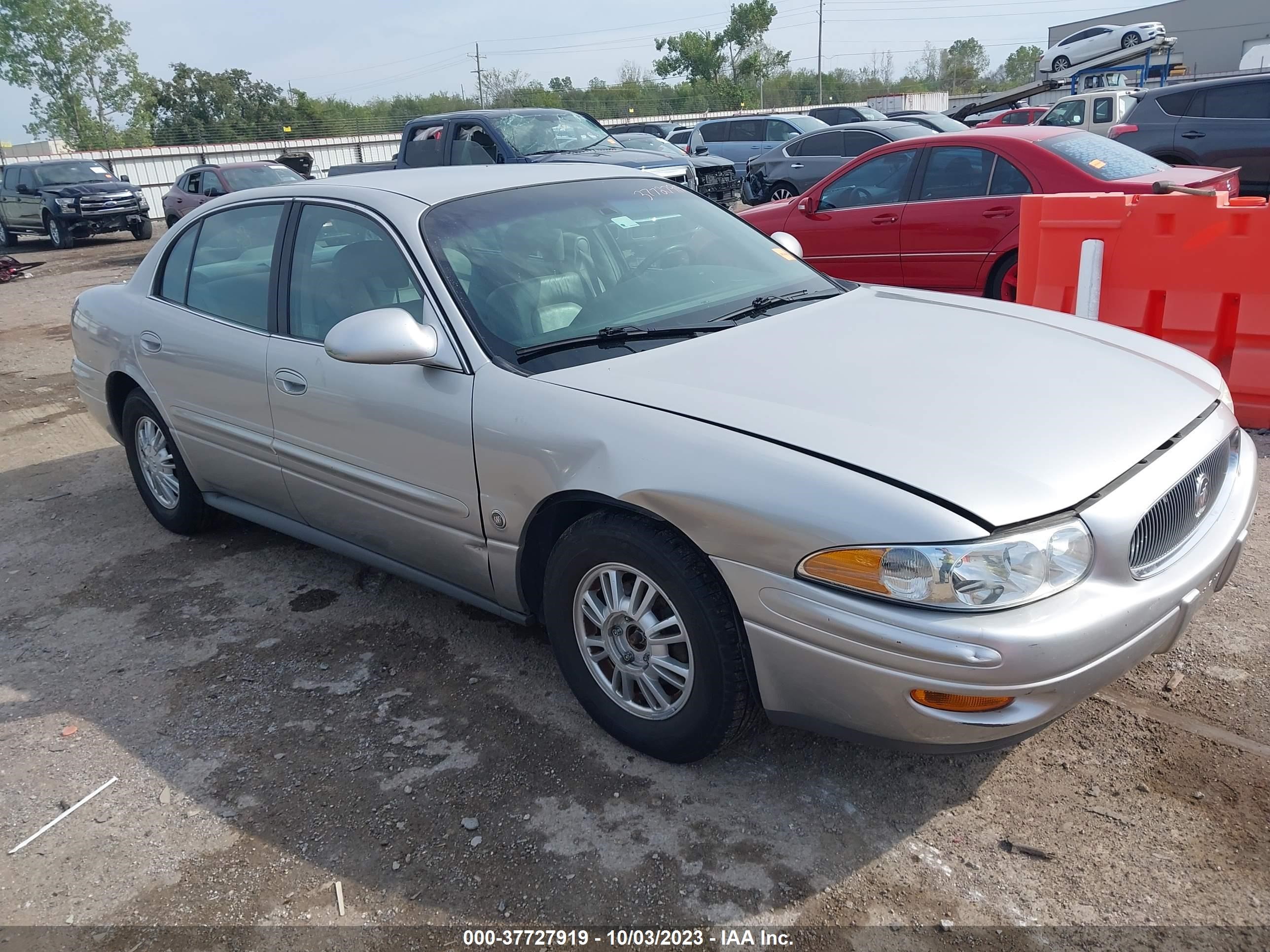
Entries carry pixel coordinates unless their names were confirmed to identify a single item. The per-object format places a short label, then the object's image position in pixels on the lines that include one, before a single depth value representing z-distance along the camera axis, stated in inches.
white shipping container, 1562.5
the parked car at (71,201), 802.8
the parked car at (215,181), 631.2
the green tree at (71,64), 2261.3
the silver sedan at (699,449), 88.6
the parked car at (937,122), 636.7
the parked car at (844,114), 890.1
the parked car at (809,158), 568.4
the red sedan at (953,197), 285.6
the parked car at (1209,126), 465.7
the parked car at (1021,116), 834.8
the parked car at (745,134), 805.9
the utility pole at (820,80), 2272.5
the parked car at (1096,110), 685.9
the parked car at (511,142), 444.1
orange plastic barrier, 201.9
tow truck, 987.9
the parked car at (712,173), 598.9
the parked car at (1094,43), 1101.1
